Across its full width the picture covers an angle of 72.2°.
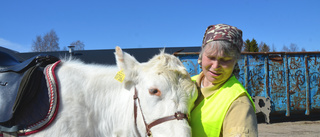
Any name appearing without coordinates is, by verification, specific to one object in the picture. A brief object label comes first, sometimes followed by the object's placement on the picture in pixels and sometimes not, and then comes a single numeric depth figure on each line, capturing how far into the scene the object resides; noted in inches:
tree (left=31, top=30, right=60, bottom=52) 1341.0
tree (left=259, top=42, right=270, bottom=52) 910.2
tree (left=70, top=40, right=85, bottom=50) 1356.8
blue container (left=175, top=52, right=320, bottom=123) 348.2
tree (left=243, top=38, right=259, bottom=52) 665.6
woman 66.3
